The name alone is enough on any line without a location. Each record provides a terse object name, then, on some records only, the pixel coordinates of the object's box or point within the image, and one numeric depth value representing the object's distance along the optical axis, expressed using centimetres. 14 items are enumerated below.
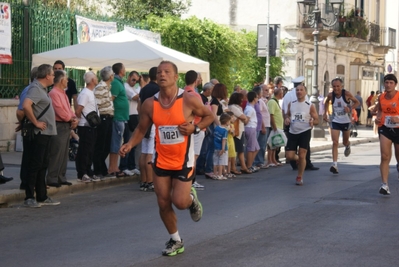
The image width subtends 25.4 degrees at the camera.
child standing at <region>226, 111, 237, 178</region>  1698
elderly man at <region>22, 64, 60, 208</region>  1189
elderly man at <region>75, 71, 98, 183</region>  1408
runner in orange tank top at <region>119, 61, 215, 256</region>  841
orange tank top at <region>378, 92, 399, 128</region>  1379
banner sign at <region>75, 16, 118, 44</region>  2170
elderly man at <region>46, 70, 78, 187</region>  1309
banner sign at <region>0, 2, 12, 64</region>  1909
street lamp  2878
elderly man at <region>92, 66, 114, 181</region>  1459
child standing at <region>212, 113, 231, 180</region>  1636
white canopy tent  1773
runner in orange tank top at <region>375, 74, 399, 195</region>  1370
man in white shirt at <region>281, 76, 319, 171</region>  1858
